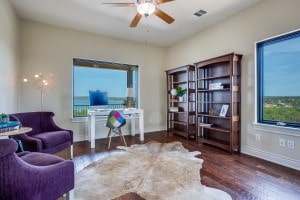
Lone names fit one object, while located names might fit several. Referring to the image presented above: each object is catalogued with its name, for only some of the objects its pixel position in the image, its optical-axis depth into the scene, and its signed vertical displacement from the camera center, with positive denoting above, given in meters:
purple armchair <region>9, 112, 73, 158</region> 2.54 -0.55
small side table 1.99 -0.37
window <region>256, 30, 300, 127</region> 2.82 +0.37
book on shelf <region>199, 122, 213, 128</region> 3.96 -0.54
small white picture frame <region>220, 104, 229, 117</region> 3.67 -0.19
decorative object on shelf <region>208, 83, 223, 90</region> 3.69 +0.32
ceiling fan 2.46 +1.35
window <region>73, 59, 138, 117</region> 4.56 +0.45
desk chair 3.93 -0.43
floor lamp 3.91 +0.43
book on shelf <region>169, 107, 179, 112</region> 5.04 -0.23
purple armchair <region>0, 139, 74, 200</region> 1.13 -0.58
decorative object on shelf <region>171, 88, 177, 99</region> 4.99 +0.25
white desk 3.97 -0.39
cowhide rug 1.93 -1.02
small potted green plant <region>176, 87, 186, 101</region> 4.79 +0.26
